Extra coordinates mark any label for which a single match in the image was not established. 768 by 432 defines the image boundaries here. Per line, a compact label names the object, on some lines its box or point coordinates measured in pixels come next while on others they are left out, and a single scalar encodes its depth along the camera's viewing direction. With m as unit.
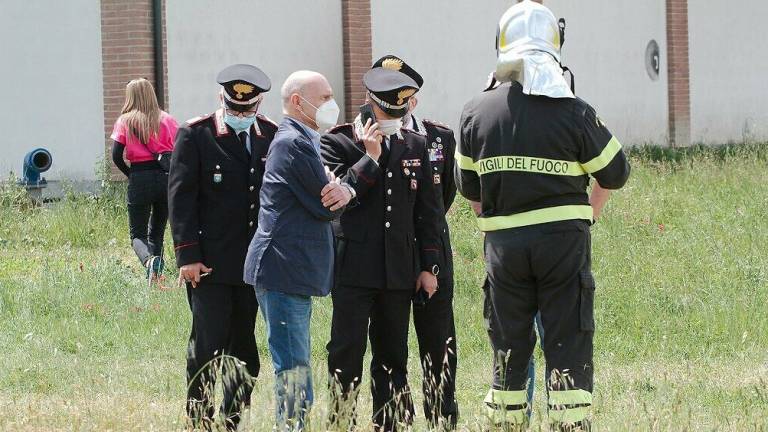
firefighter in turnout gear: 11.48
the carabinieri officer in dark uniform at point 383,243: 13.36
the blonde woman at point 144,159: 23.50
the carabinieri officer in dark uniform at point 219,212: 13.46
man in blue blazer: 12.48
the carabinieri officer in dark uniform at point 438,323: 13.80
